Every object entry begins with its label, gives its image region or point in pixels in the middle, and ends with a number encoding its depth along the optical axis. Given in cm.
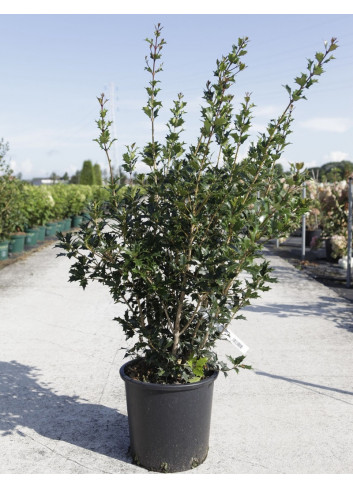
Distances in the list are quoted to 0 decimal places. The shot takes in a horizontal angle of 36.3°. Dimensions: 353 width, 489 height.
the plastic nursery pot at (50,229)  1608
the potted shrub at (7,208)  1138
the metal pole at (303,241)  1160
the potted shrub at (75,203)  1959
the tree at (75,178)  7326
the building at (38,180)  9482
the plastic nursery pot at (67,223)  1847
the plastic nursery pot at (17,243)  1213
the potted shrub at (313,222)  1263
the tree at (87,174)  3806
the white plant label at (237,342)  363
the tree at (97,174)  3892
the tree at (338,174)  1215
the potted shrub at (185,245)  294
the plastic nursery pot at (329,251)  1171
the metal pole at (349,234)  824
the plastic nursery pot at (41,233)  1464
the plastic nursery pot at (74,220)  2061
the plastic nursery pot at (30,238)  1348
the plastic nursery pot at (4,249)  1118
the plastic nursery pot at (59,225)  1682
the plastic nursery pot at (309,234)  1445
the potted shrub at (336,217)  1082
